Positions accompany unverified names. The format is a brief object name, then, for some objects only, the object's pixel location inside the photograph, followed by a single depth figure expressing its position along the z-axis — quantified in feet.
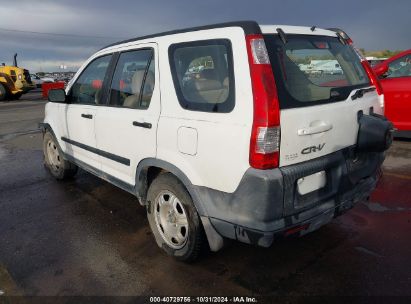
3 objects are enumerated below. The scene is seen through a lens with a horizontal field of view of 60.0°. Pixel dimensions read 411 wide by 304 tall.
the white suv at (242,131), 7.73
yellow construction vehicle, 68.39
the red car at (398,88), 20.39
